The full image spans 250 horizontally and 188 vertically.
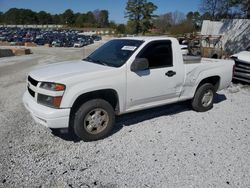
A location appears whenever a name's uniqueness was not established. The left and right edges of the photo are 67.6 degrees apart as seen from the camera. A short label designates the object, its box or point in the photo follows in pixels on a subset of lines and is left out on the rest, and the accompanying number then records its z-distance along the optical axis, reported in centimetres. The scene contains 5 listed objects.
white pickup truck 285
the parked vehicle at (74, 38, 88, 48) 2802
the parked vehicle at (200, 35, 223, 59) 1030
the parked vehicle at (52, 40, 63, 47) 2900
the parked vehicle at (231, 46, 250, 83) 637
